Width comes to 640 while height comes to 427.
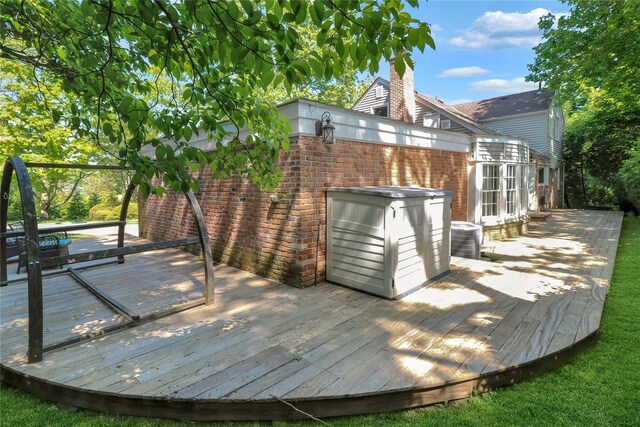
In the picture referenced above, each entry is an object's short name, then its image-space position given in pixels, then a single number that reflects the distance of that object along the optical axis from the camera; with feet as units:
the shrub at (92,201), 77.22
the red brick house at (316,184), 16.66
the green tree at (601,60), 28.22
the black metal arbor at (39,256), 9.70
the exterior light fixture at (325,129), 16.71
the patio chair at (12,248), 21.80
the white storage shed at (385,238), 14.87
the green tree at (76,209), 74.37
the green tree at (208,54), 5.60
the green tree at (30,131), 26.99
